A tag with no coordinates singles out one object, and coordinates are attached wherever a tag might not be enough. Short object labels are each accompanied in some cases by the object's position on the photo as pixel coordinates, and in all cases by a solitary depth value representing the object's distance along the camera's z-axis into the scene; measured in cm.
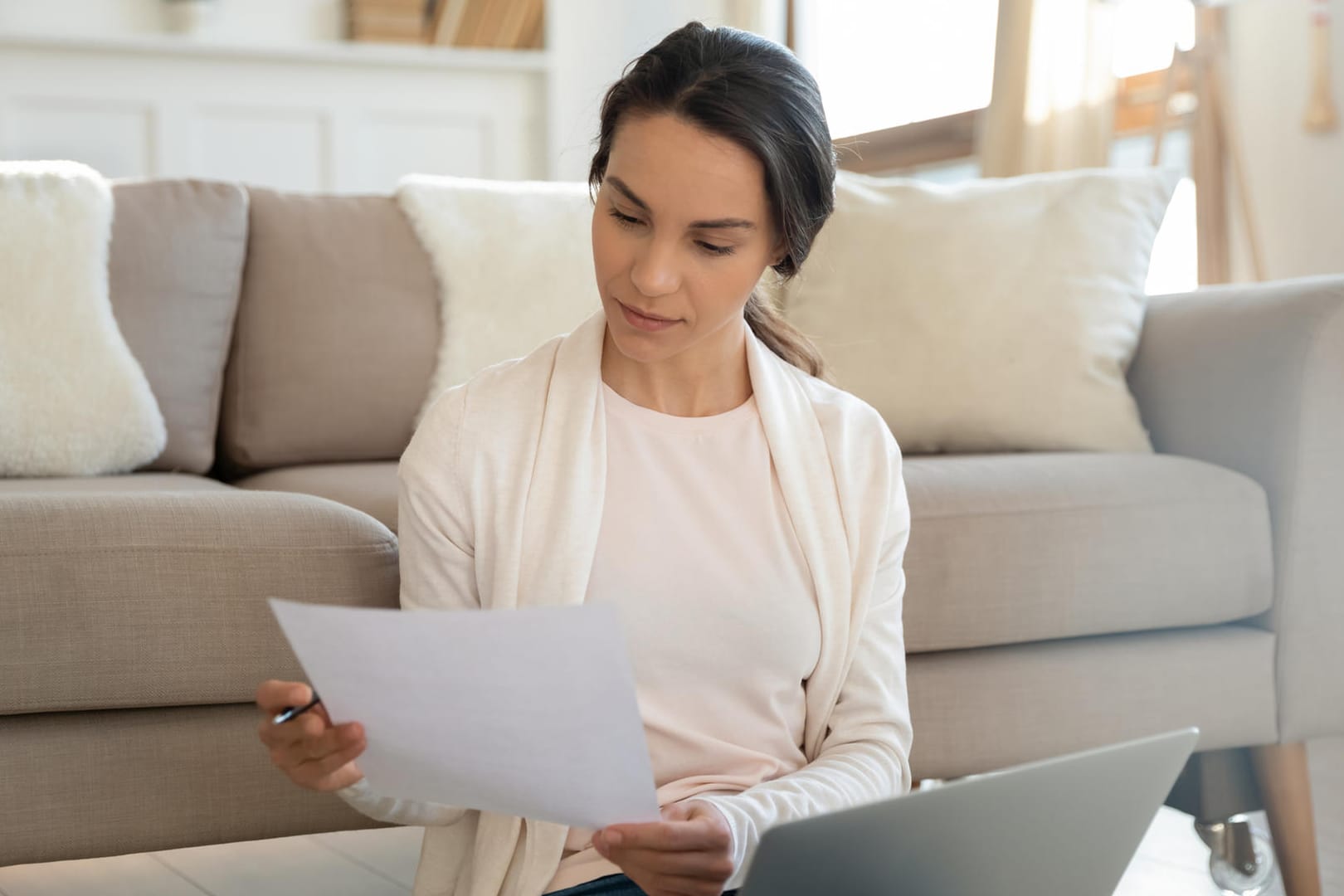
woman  96
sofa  116
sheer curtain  306
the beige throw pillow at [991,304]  186
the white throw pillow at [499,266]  196
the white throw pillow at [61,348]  172
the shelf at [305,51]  350
